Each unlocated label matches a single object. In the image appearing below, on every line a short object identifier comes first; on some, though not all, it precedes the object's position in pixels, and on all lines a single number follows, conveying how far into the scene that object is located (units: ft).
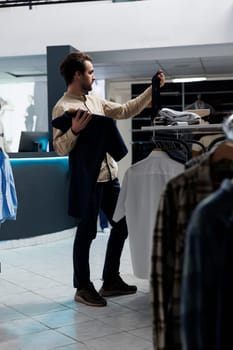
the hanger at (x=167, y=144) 9.18
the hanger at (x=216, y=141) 6.39
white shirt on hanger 9.50
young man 11.02
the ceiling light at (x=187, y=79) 34.45
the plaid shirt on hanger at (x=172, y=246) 4.65
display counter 19.24
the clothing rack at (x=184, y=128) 8.81
